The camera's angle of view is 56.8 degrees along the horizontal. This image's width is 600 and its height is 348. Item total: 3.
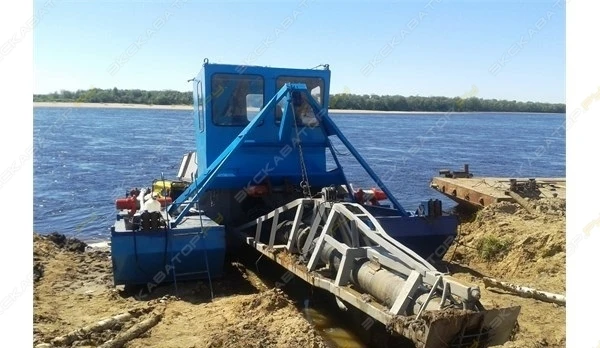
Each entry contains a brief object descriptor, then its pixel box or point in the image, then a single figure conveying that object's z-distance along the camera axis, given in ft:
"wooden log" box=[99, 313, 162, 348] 18.01
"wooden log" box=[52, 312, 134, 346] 18.21
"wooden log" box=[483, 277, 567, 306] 21.83
